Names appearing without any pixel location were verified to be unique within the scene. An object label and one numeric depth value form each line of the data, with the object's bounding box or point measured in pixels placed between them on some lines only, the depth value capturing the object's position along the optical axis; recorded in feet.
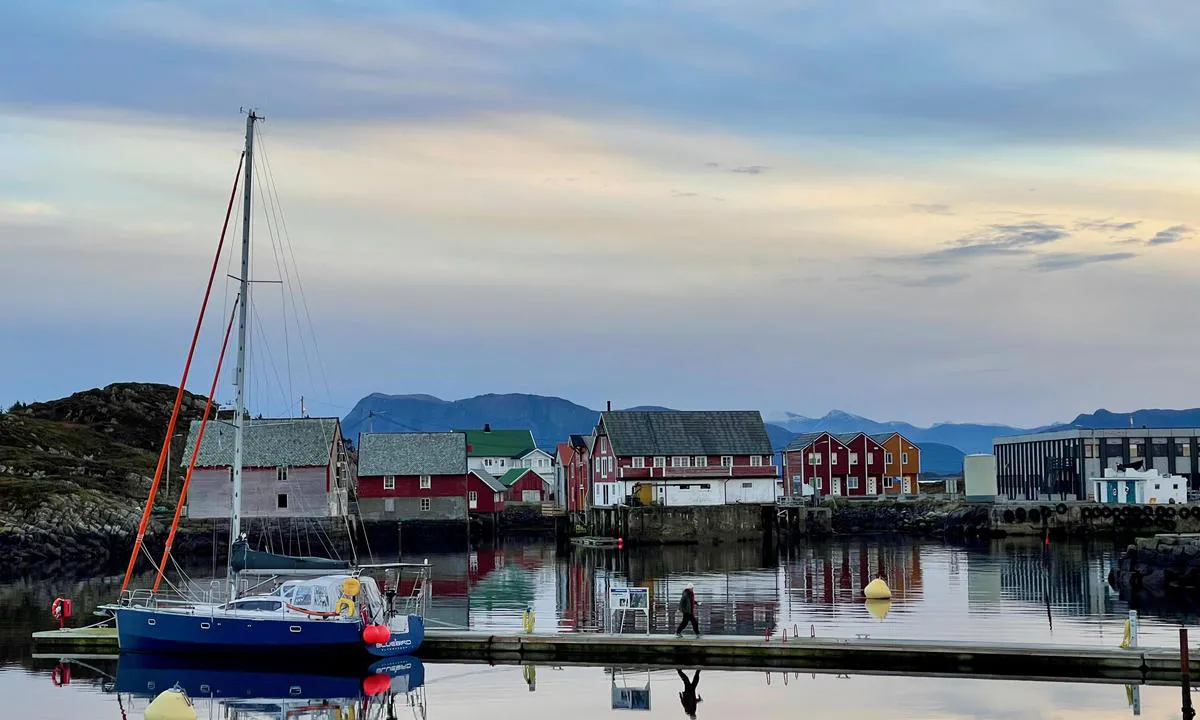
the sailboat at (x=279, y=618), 126.52
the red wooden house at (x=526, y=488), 451.94
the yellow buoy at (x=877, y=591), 176.24
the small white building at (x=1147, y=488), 334.65
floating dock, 111.86
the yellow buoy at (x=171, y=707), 100.73
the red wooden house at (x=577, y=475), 369.91
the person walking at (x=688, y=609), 125.08
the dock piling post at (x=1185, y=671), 102.78
